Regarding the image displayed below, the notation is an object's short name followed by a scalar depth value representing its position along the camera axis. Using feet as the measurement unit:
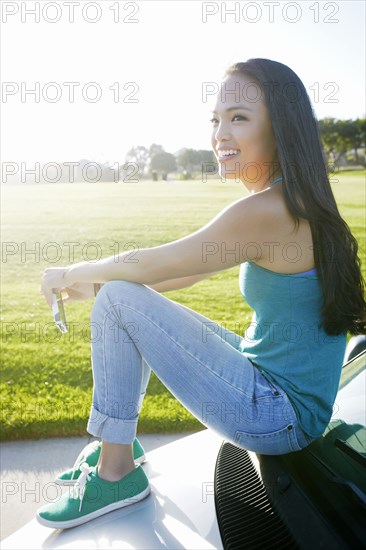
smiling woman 5.26
